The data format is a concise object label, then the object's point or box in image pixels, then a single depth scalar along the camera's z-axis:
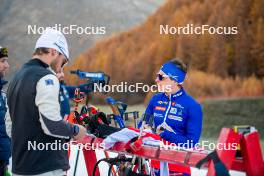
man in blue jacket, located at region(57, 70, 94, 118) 3.67
